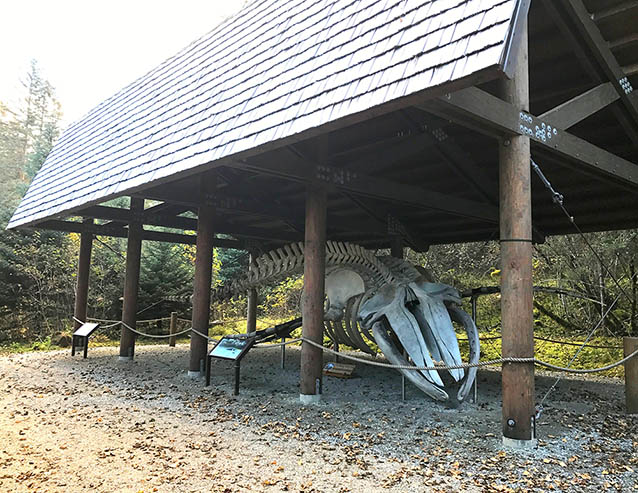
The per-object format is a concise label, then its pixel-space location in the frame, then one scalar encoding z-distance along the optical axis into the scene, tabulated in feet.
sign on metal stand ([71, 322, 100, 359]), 31.68
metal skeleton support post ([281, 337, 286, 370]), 30.13
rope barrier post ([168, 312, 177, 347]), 43.01
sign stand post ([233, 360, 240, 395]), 21.54
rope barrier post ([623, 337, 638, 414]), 18.47
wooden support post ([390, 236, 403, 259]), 34.01
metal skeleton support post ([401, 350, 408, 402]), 21.30
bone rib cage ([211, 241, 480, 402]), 18.58
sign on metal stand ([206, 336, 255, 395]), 21.56
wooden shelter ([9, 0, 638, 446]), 13.02
